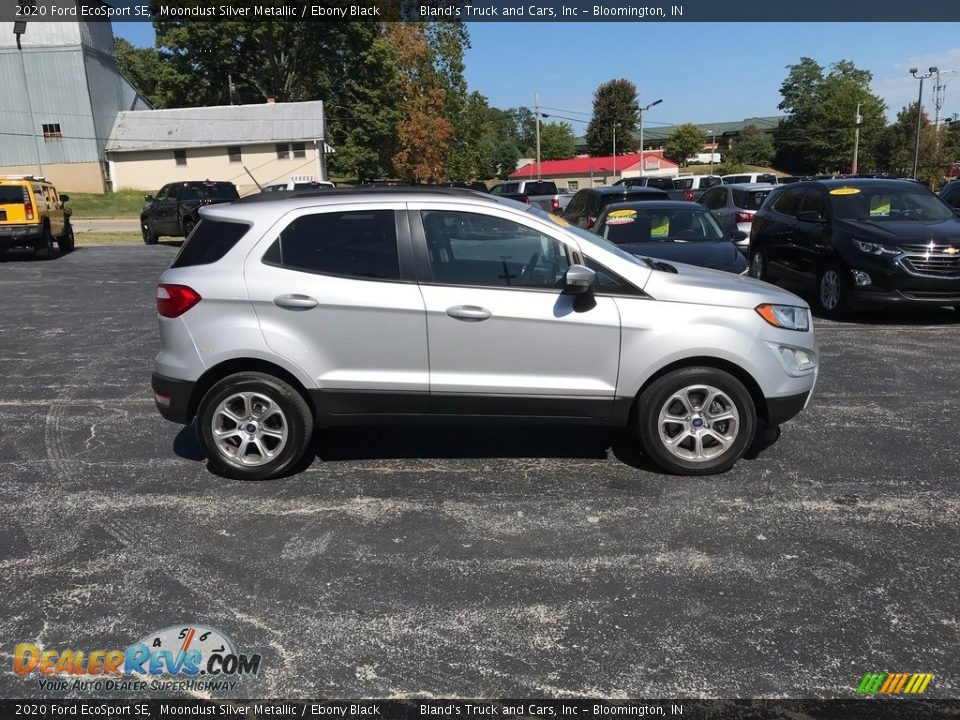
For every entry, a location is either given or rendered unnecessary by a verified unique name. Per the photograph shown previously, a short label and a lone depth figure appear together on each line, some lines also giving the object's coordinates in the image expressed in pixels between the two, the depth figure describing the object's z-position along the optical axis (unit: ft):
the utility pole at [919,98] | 178.99
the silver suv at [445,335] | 15.96
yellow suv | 59.77
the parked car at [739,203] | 53.26
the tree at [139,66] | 279.90
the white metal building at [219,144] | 158.20
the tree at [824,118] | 299.17
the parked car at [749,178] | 112.78
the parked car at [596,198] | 47.67
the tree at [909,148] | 214.90
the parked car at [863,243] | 30.55
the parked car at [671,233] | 31.12
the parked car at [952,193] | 50.03
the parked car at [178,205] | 75.61
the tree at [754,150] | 341.82
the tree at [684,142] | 354.13
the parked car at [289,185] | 82.74
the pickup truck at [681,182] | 106.83
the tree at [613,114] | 358.23
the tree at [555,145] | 449.48
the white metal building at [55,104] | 145.79
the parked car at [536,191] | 86.63
